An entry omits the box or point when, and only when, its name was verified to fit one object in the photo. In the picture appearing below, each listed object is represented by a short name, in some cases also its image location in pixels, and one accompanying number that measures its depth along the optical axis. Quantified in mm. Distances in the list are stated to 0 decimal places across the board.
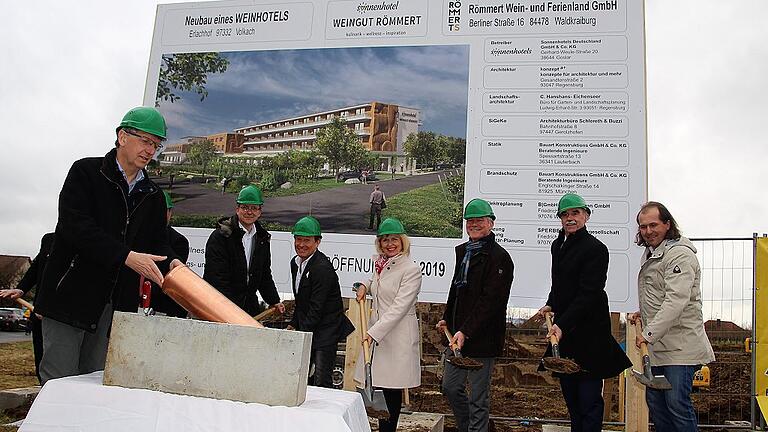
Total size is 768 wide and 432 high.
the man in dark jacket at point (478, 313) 3777
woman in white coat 3963
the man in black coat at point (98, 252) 2295
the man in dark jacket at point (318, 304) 4035
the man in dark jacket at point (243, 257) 4141
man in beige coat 3305
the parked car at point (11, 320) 23156
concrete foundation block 1634
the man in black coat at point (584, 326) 3623
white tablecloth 1593
